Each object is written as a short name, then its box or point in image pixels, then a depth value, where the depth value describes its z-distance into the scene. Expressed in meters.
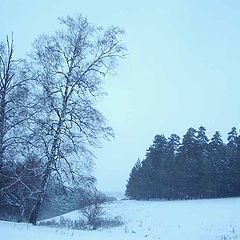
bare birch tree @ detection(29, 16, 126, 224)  15.66
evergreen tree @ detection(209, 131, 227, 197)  69.00
